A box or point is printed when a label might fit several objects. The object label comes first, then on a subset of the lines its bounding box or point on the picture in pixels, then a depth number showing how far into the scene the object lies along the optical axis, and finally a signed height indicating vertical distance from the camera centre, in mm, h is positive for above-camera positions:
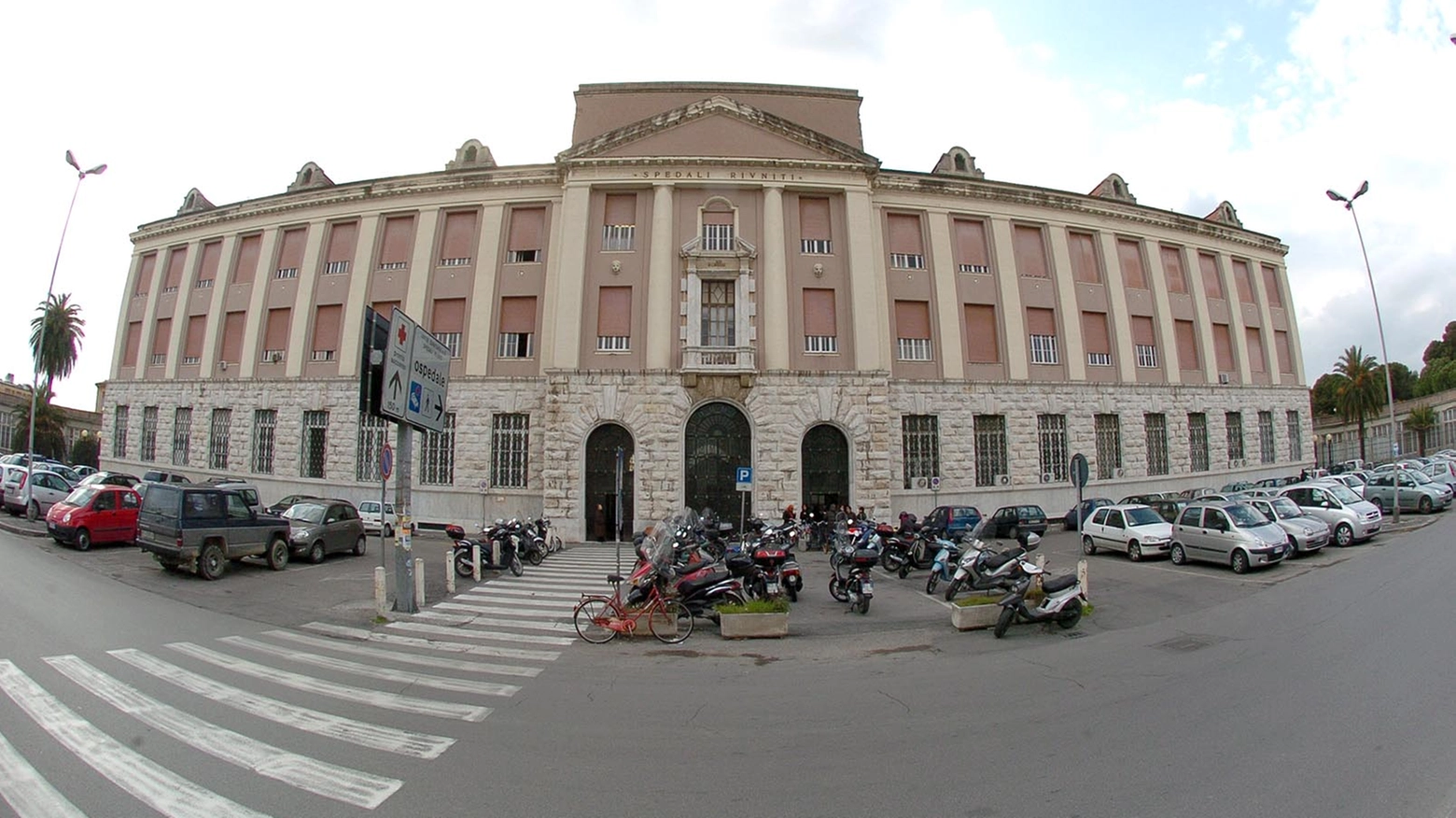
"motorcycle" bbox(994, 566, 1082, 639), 9484 -2176
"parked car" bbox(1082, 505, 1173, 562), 16388 -1969
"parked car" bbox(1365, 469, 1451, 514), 23000 -1435
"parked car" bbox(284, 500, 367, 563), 16891 -1772
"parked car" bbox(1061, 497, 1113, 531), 24042 -1998
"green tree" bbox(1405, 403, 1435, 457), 57031 +3069
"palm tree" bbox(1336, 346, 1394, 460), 49375 +5247
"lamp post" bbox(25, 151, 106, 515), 26306 +12081
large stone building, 24938 +5770
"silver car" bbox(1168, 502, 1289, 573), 13852 -1816
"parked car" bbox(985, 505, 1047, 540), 23031 -2288
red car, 16500 -1335
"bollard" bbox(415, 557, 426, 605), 11844 -2209
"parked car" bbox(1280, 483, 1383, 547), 16844 -1473
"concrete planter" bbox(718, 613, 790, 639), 9719 -2512
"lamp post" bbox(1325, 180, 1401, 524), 23656 +9401
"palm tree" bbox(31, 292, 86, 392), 49188 +10012
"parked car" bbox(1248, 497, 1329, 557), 15258 -1747
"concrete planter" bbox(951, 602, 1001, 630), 9992 -2461
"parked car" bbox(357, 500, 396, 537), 24641 -2037
